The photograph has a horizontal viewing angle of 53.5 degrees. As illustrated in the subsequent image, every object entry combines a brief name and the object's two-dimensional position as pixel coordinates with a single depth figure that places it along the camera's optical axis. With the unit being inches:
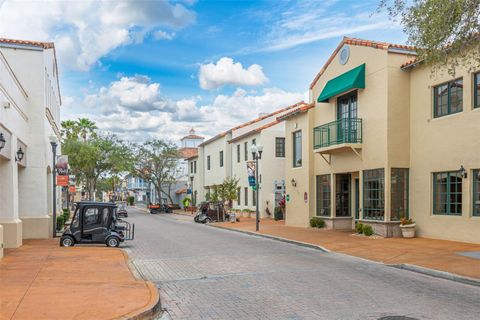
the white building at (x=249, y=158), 1405.0
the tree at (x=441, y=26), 417.4
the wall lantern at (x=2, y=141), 511.1
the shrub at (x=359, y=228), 776.3
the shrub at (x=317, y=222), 937.5
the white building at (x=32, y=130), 746.2
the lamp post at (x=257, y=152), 965.2
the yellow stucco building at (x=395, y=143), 642.2
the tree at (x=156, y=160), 2169.0
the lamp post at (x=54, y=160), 775.2
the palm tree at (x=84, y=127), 2183.8
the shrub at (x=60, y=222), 961.5
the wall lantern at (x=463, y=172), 635.5
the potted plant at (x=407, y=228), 715.4
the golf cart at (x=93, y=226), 660.7
